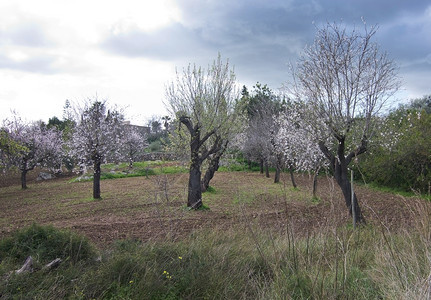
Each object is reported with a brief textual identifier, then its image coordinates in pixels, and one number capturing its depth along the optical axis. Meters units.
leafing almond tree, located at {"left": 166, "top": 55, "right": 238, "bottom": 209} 10.86
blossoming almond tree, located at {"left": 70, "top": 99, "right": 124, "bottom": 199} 13.12
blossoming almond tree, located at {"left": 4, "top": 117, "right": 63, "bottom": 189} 17.12
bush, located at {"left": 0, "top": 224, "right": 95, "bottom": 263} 4.05
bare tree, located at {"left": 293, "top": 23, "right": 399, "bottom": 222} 7.54
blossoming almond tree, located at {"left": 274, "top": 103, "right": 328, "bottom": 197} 12.77
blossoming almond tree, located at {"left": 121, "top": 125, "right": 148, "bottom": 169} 26.03
